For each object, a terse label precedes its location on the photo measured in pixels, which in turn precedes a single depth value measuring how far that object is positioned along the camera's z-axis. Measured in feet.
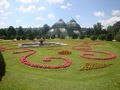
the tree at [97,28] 232.53
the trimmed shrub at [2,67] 25.11
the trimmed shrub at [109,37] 121.58
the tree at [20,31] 216.54
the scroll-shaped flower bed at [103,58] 41.38
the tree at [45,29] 331.90
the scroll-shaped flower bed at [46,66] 32.59
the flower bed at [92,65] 31.48
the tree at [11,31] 188.91
